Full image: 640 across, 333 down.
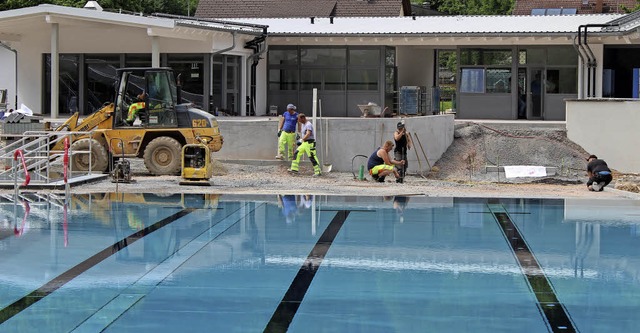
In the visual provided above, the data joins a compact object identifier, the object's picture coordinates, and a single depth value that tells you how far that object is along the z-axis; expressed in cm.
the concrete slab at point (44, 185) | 2231
